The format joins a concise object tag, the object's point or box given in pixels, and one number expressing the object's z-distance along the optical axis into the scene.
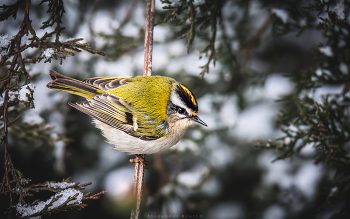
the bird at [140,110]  2.58
